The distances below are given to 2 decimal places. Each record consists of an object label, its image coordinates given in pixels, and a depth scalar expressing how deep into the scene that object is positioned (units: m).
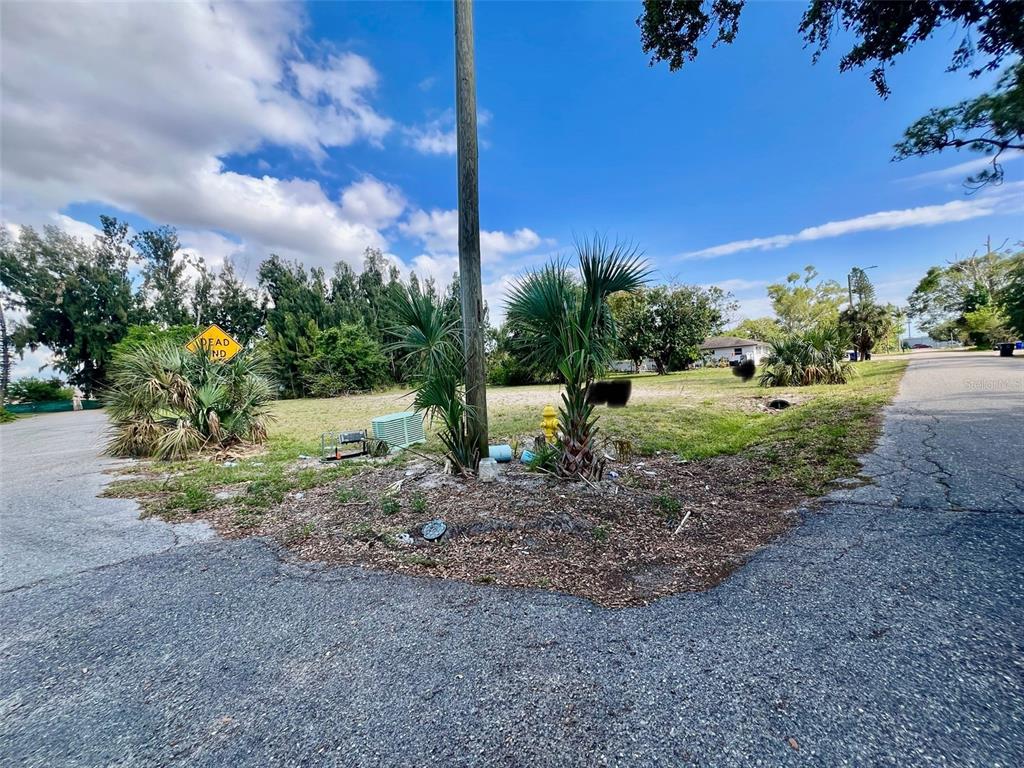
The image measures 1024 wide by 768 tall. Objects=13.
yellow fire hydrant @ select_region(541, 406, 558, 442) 4.93
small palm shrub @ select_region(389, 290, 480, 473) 4.58
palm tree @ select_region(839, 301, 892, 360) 34.52
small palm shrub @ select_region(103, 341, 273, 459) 7.73
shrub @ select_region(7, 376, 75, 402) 27.03
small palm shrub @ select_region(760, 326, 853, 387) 15.13
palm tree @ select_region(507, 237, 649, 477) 4.09
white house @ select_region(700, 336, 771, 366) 52.10
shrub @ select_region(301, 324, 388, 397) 28.88
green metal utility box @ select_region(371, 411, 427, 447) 7.43
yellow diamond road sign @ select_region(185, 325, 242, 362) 8.59
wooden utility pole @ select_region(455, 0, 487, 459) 4.65
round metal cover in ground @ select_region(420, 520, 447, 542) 3.30
